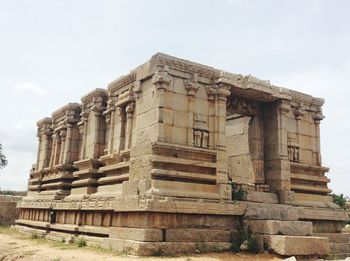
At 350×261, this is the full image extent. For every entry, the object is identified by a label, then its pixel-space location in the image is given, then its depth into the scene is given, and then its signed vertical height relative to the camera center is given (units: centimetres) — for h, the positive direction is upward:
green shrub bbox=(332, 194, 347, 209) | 2734 +198
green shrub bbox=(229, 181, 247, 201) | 1325 +103
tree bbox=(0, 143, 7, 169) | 4153 +530
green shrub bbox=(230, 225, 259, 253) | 1117 -39
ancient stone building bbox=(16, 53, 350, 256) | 1109 +180
